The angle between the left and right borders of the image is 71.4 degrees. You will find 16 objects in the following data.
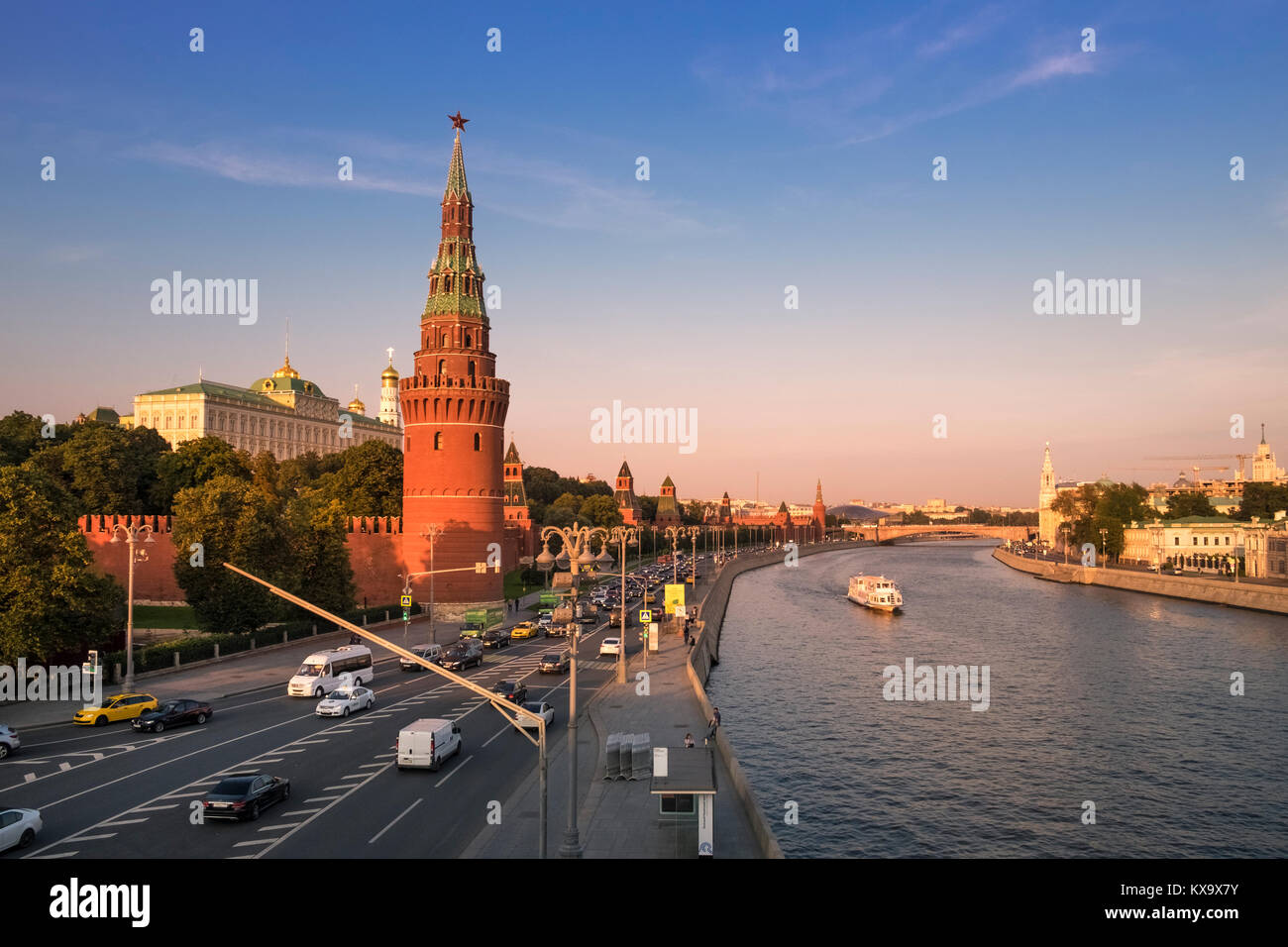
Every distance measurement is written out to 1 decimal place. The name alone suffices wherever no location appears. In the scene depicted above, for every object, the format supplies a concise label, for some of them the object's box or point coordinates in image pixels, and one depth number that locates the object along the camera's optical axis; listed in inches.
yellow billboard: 2443.4
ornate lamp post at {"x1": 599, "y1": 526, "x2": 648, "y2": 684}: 1676.9
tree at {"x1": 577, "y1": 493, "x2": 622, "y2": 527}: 5580.7
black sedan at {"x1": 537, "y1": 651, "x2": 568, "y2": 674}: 1770.4
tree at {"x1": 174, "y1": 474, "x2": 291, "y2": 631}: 2003.0
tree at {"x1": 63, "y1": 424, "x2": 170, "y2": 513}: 3085.6
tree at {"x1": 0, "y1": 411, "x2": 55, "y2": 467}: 3026.6
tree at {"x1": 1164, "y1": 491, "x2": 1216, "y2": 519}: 5905.5
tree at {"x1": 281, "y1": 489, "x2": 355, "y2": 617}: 2219.5
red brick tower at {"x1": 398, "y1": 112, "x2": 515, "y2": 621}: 2659.9
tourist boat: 3526.1
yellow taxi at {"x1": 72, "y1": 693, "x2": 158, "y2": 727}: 1293.1
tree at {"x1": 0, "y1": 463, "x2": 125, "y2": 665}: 1433.3
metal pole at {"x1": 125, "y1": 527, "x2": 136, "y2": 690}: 1503.7
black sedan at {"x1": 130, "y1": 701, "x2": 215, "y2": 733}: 1248.2
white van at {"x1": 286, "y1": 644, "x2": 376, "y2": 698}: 1510.8
